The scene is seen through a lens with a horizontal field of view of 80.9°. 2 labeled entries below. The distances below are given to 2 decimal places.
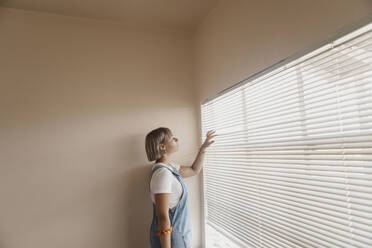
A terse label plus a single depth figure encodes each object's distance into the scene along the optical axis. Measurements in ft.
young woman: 4.23
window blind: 2.34
